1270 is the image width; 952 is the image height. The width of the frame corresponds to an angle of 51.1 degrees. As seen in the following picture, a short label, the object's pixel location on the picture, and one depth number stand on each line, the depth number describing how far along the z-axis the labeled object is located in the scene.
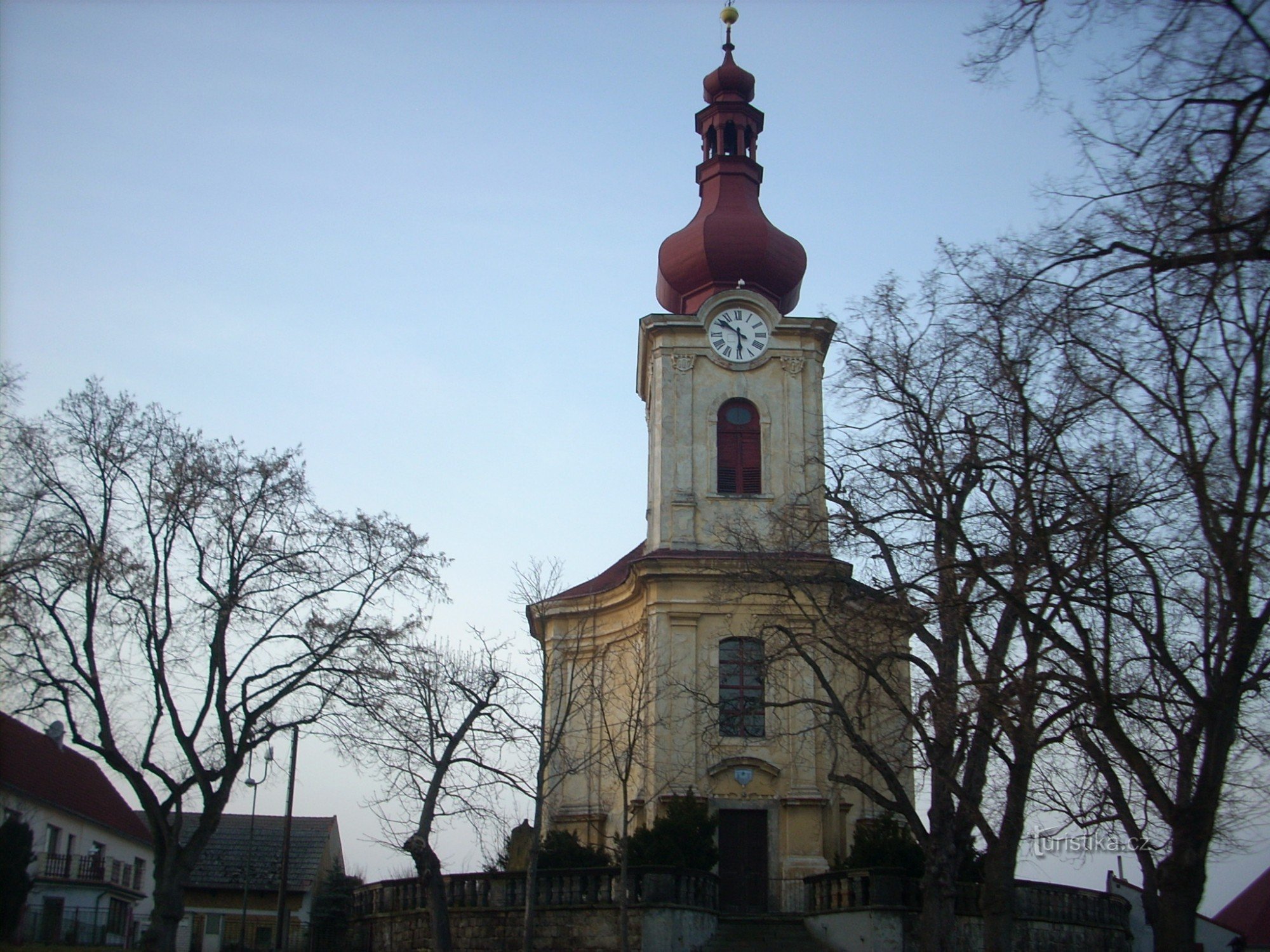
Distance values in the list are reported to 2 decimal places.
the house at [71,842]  40.12
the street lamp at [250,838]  29.13
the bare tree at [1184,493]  9.66
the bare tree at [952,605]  14.65
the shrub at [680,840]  25.56
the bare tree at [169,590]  22.16
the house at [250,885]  48.84
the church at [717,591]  28.96
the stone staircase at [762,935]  24.50
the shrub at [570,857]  25.64
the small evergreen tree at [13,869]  31.50
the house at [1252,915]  46.84
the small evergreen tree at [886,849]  24.75
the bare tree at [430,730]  22.20
